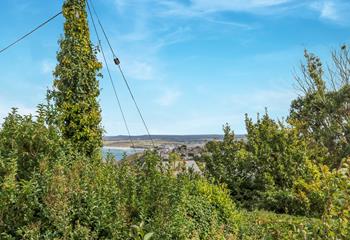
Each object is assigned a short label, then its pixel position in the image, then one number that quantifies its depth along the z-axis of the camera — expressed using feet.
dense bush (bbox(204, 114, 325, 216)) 30.73
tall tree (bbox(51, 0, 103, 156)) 26.76
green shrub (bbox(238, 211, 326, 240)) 19.26
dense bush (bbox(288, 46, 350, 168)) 58.54
